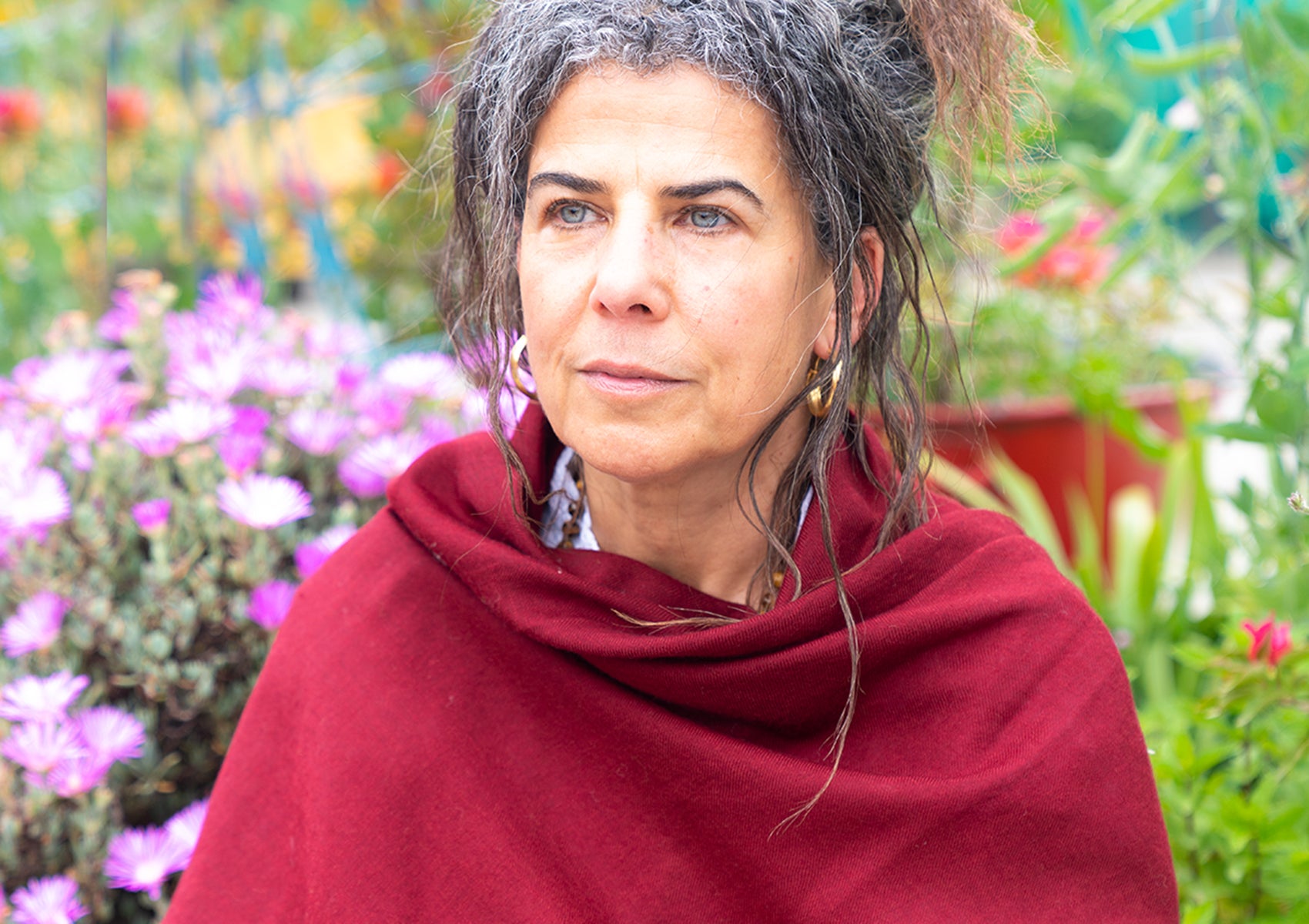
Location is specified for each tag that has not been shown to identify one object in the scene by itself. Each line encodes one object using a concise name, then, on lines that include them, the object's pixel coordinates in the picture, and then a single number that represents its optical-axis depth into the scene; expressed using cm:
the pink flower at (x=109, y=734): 139
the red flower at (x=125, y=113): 236
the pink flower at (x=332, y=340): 161
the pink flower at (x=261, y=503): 145
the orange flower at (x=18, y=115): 229
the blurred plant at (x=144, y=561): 140
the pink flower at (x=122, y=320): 158
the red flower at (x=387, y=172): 242
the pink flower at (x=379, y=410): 157
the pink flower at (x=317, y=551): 149
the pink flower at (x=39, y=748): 138
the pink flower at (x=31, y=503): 143
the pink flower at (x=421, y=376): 160
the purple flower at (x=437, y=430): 160
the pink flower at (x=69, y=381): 150
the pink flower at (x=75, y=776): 138
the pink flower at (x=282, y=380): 154
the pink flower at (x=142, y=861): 139
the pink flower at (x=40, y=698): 138
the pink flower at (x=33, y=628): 141
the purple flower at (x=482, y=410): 147
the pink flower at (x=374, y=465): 153
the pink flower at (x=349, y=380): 159
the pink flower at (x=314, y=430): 152
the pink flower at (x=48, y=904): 137
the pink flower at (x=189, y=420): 147
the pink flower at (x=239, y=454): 147
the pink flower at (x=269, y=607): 146
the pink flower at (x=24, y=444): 145
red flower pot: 212
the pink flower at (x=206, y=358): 151
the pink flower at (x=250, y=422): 151
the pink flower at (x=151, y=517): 144
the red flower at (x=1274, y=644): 143
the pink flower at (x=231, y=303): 160
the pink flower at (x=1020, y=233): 225
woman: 131
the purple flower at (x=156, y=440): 147
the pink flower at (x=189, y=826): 141
